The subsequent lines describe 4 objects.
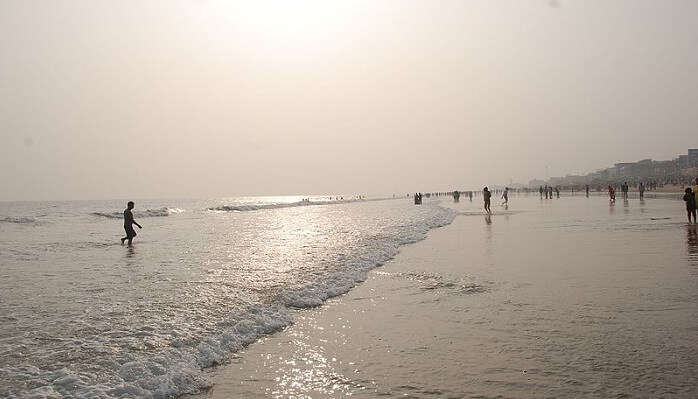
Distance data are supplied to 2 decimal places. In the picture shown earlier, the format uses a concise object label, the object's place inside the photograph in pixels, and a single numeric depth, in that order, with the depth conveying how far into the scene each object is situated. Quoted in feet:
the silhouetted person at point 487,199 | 123.20
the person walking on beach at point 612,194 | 142.99
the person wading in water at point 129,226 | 61.52
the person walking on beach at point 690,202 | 65.67
